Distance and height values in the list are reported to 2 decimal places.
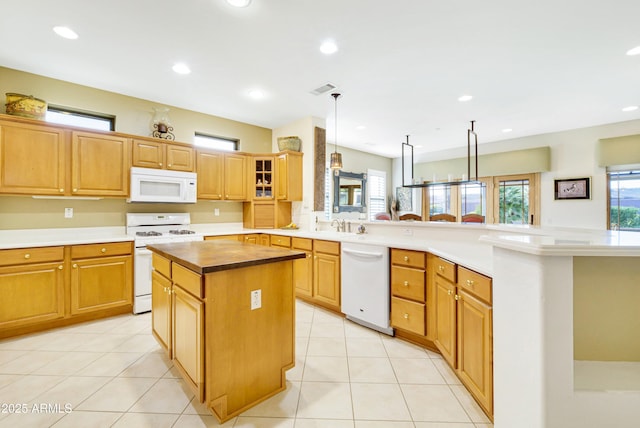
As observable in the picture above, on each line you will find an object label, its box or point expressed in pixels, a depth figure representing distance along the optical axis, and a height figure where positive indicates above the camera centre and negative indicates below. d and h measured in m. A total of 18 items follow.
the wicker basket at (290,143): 4.39 +1.16
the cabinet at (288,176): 4.36 +0.63
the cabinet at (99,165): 3.04 +0.59
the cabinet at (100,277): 2.83 -0.68
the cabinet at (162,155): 3.46 +0.79
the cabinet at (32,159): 2.68 +0.57
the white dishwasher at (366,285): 2.64 -0.72
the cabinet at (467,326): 1.53 -0.73
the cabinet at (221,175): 4.03 +0.61
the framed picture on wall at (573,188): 4.86 +0.49
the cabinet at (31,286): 2.50 -0.68
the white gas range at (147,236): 3.18 -0.26
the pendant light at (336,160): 3.50 +0.71
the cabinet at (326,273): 3.12 -0.69
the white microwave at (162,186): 3.37 +0.38
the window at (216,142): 4.36 +1.22
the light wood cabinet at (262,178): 4.52 +0.62
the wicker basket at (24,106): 2.76 +1.12
